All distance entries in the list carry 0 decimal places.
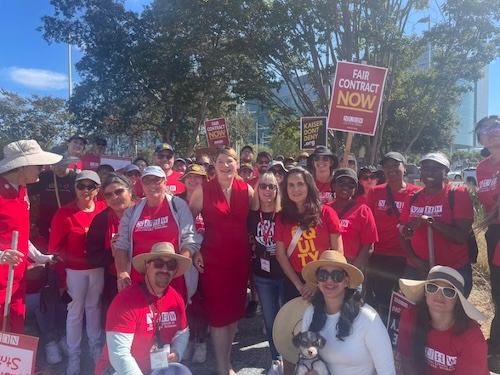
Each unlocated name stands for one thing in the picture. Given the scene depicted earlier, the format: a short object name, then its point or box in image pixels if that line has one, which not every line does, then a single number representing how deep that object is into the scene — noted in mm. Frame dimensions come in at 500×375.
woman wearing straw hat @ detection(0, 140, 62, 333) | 3311
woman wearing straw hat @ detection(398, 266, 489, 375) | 2574
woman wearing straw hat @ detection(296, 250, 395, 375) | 2664
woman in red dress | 3760
